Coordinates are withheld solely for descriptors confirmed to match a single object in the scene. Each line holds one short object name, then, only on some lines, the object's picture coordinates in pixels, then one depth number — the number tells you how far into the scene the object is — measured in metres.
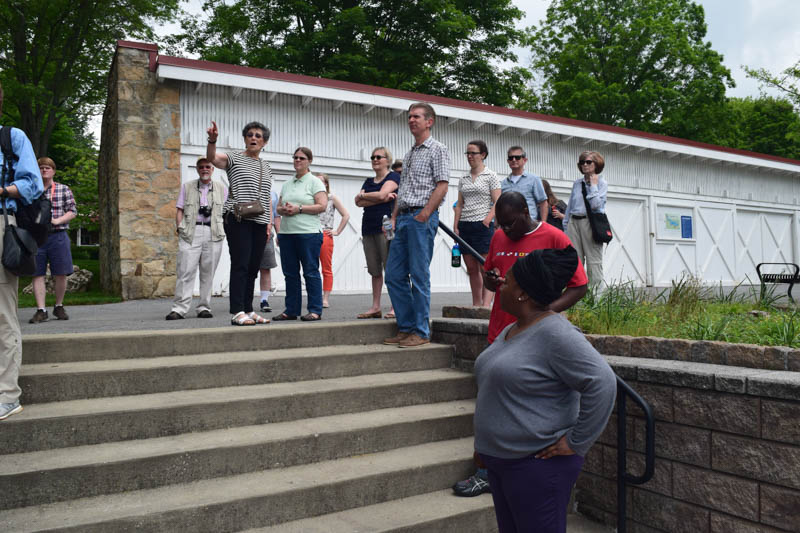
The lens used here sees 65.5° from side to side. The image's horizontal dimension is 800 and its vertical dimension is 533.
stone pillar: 10.66
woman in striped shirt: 5.90
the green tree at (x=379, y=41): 24.39
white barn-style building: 11.84
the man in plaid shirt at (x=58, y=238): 7.38
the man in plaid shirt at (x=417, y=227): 5.27
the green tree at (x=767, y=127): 39.75
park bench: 8.74
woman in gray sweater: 2.23
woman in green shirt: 6.16
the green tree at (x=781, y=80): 26.81
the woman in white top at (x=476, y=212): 6.54
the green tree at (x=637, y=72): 33.09
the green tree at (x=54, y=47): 19.73
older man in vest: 6.89
